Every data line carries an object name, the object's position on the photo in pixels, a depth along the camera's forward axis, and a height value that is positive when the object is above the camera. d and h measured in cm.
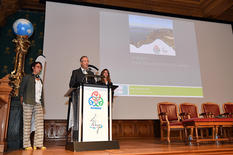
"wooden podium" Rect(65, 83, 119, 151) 225 +2
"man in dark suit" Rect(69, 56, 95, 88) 283 +64
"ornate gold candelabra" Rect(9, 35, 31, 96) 364 +127
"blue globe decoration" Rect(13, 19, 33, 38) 396 +169
